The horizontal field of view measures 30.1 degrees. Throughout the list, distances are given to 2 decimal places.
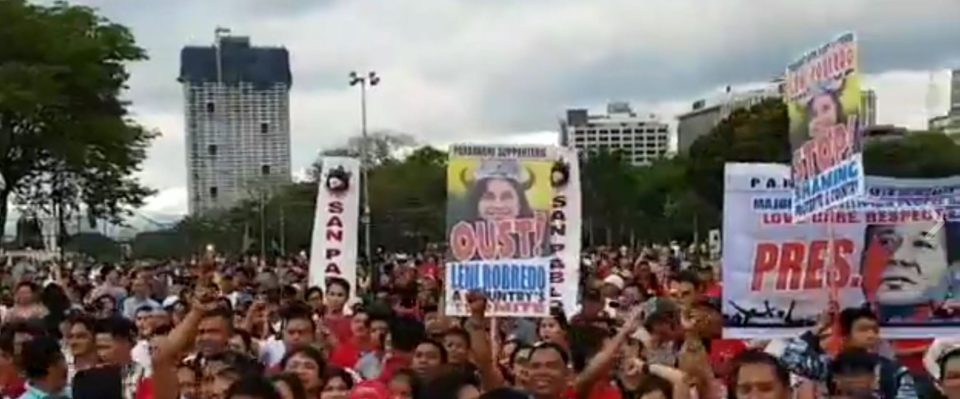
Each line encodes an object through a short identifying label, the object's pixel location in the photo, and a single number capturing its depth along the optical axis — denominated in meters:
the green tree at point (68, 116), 41.81
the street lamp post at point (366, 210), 31.63
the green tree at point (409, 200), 60.66
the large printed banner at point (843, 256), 9.12
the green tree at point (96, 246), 52.09
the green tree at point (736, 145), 59.88
